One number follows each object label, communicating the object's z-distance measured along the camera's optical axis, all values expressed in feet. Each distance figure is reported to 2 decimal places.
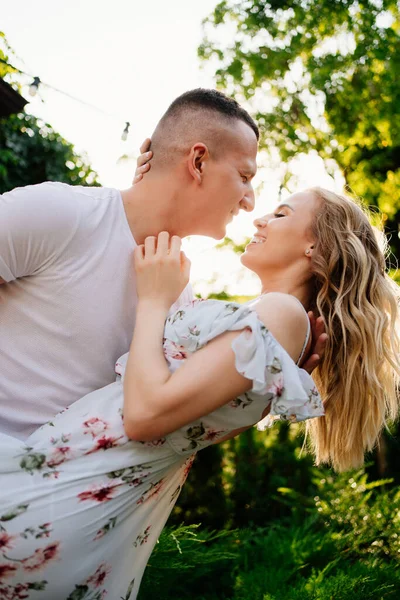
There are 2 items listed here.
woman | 6.08
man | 6.70
